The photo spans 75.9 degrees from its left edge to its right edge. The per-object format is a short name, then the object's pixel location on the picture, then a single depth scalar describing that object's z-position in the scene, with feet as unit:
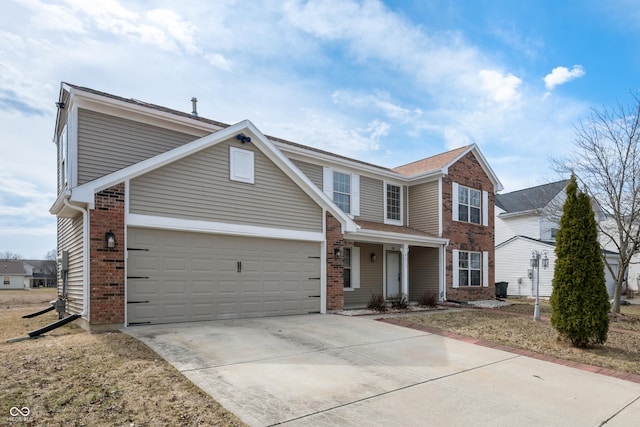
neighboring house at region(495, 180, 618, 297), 77.36
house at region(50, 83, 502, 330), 27.22
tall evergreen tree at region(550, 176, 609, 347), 26.13
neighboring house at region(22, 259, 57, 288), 240.65
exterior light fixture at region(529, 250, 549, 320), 39.41
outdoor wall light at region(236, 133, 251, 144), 33.74
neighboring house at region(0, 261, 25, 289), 201.49
